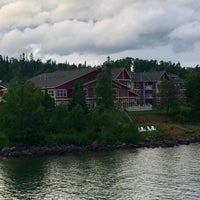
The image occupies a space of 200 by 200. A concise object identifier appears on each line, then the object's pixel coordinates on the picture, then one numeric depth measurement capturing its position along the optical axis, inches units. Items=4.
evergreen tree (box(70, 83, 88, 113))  2895.2
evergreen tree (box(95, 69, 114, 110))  3048.7
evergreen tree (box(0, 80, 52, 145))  2432.3
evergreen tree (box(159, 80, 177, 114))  3297.2
